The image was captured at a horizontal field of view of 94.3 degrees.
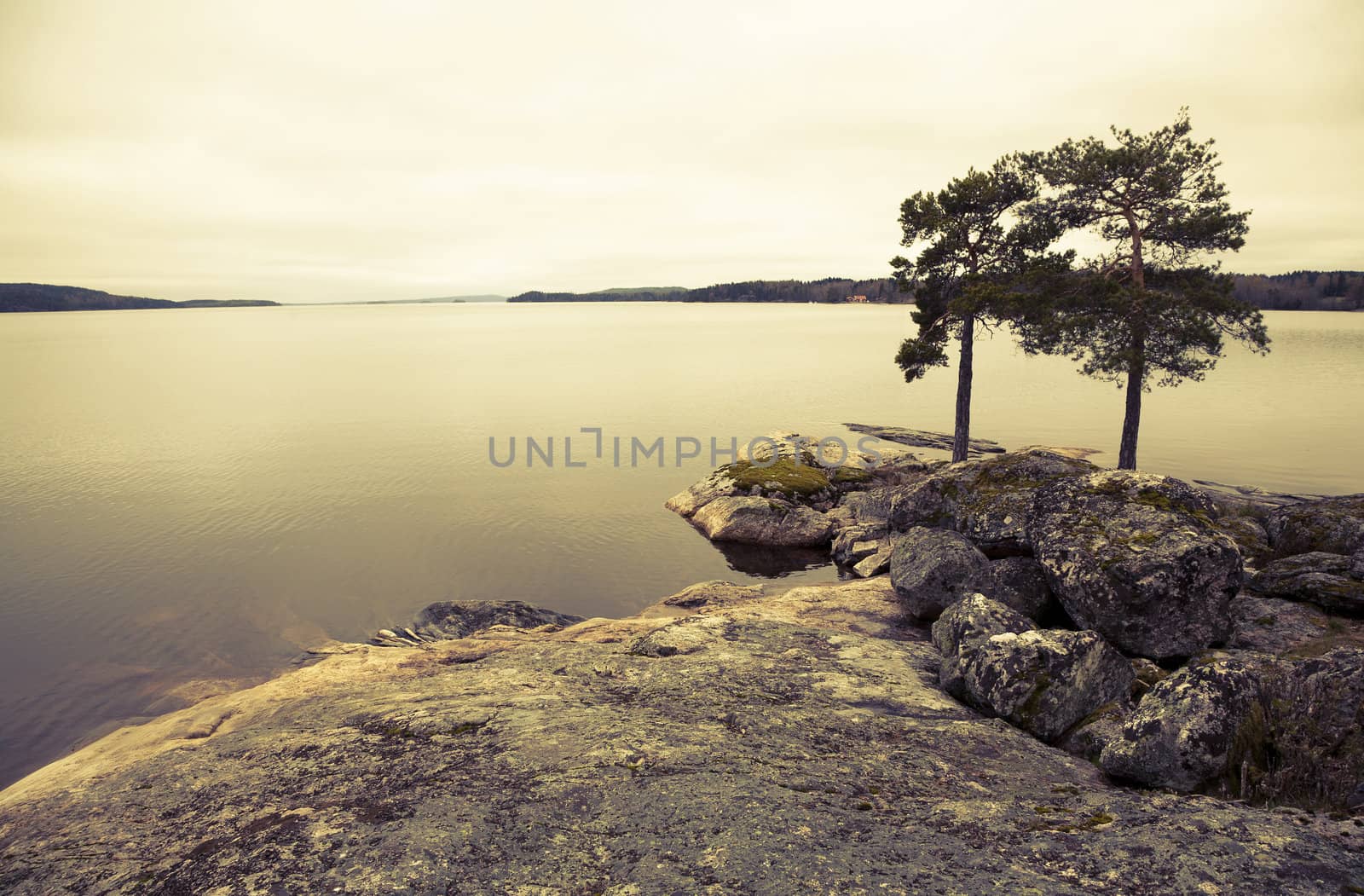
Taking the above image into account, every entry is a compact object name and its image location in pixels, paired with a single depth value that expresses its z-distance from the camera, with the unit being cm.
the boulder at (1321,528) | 1390
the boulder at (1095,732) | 807
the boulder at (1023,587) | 1287
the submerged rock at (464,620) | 1719
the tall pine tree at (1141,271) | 2486
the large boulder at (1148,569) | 1080
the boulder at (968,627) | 1033
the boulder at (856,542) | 2255
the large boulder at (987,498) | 1474
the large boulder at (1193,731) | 701
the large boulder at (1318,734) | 635
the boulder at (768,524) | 2554
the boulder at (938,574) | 1408
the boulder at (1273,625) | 1099
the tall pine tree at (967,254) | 2884
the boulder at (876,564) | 1973
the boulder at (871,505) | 2672
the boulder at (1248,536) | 1535
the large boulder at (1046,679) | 880
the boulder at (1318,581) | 1196
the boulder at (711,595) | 1905
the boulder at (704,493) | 2934
